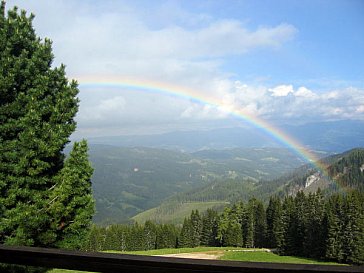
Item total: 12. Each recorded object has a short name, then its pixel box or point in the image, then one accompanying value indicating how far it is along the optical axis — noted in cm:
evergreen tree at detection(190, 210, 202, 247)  7219
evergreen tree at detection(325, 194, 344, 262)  4709
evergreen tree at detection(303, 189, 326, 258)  5034
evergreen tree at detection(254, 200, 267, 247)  6650
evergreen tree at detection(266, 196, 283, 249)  5741
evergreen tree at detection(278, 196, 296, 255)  5459
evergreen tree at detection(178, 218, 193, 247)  7056
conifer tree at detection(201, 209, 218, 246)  7262
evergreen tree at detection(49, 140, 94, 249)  1250
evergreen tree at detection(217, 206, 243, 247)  6700
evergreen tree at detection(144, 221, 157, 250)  7212
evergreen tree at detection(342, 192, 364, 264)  4553
